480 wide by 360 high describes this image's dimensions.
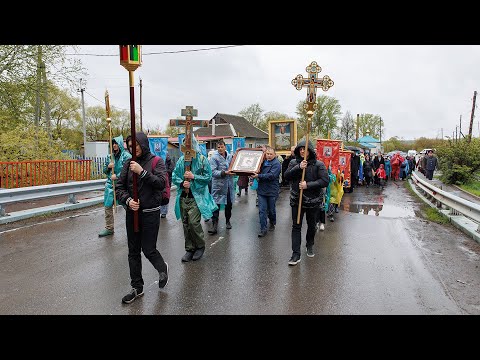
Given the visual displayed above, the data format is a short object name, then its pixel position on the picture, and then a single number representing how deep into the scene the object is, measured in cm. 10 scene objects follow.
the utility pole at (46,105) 1769
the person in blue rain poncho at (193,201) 581
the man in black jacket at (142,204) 425
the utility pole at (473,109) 3276
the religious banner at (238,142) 1789
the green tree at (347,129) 6116
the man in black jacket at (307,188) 571
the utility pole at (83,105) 3235
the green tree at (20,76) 1633
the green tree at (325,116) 6172
